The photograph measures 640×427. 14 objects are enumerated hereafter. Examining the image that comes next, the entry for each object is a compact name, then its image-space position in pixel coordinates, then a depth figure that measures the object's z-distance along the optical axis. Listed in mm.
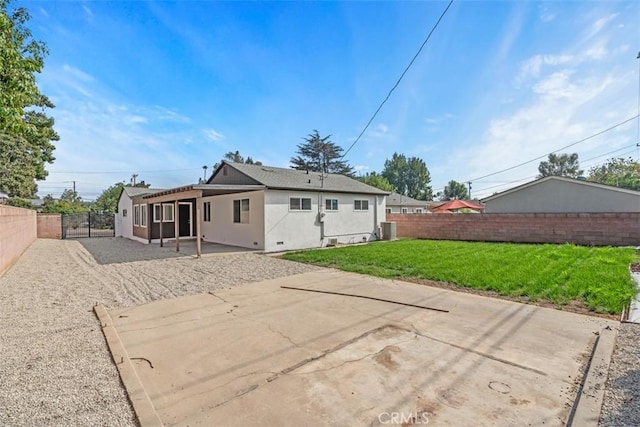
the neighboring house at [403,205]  32088
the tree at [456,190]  56781
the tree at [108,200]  32500
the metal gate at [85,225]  21281
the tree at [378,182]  43738
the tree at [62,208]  28344
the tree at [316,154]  43844
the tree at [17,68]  4434
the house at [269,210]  12375
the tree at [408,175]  63347
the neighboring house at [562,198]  14662
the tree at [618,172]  34906
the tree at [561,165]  59312
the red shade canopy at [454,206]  22625
